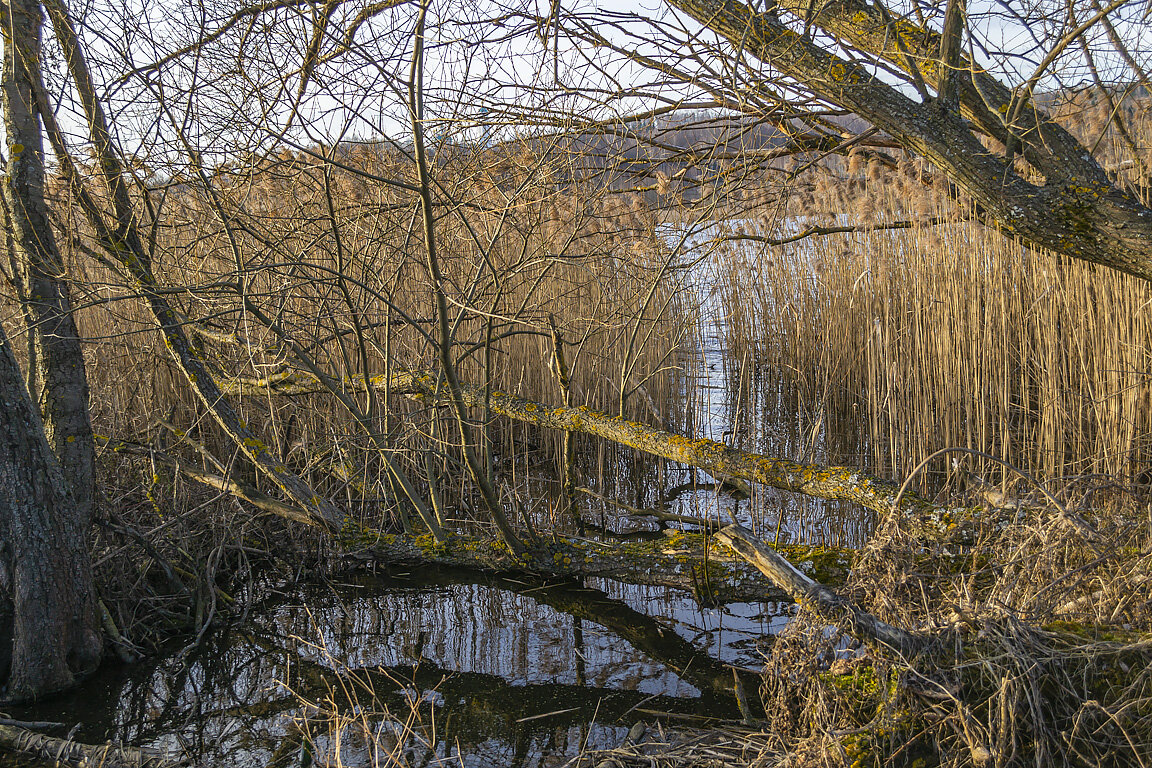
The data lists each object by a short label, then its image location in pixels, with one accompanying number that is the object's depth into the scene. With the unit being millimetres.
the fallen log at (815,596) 1706
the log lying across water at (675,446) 2742
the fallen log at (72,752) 1848
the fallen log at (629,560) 2787
